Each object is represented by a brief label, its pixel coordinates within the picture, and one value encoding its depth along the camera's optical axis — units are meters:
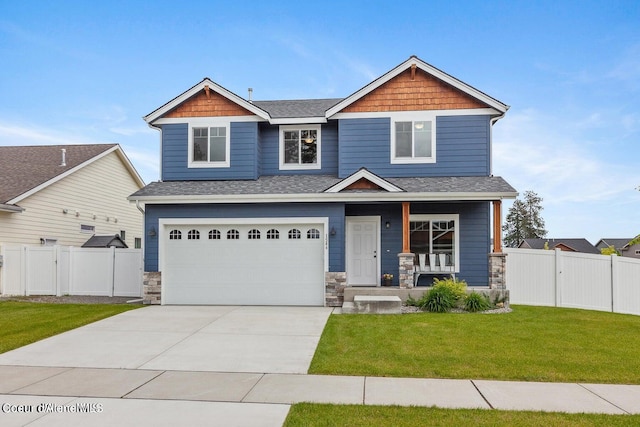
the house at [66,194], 16.44
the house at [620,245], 52.47
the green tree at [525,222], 56.28
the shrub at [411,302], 12.24
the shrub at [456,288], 12.02
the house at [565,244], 47.76
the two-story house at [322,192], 13.12
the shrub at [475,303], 11.82
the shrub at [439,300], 11.80
